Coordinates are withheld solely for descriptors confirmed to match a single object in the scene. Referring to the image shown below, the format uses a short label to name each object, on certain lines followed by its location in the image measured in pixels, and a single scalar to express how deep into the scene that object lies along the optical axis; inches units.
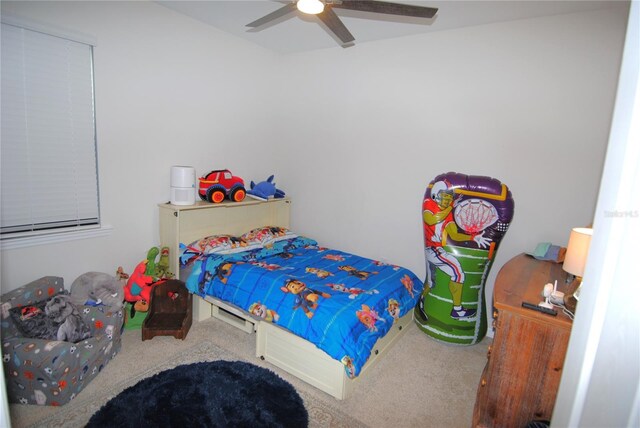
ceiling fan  72.7
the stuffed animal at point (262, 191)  143.2
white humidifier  115.0
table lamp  60.3
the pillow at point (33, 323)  80.0
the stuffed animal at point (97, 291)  95.9
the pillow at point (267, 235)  131.3
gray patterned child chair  72.2
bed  81.7
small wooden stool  101.7
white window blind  84.8
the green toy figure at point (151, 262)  110.7
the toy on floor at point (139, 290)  104.7
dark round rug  71.3
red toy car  124.1
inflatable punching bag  97.5
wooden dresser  55.9
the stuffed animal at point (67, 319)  83.4
